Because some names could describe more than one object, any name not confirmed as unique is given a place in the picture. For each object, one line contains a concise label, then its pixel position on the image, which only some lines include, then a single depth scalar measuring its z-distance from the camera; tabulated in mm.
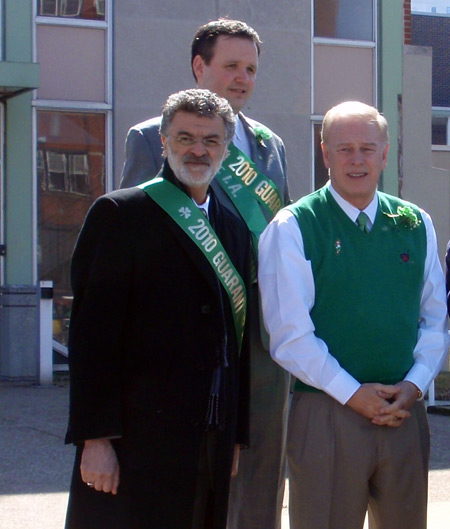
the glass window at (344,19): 11922
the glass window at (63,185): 10688
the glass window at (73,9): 10688
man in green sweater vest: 3275
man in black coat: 2922
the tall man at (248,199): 3553
